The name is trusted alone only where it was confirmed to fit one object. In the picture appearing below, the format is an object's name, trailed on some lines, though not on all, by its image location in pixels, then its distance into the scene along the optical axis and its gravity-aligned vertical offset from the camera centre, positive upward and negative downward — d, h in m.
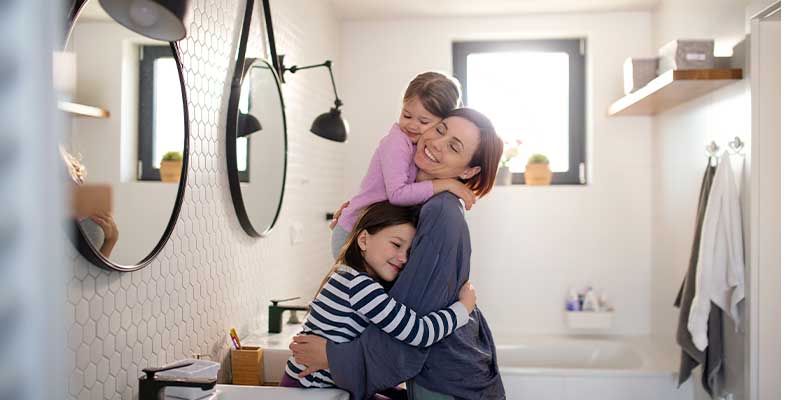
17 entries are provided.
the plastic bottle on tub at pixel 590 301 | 3.93 -0.63
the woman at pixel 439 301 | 1.70 -0.27
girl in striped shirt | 1.67 -0.27
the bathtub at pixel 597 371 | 3.25 -0.91
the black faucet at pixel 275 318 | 2.54 -0.47
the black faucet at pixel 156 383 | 1.45 -0.41
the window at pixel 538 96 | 4.16 +0.60
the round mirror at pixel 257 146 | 2.20 +0.17
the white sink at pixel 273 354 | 2.27 -0.54
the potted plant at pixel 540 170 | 4.02 +0.14
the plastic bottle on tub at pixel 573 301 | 3.95 -0.64
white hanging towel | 2.51 -0.24
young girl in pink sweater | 1.83 +0.10
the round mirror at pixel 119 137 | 1.25 +0.12
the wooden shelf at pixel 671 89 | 2.64 +0.45
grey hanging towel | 2.69 -0.59
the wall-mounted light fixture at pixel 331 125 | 2.83 +0.29
